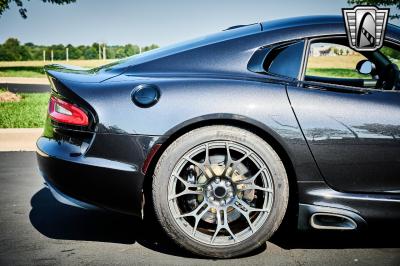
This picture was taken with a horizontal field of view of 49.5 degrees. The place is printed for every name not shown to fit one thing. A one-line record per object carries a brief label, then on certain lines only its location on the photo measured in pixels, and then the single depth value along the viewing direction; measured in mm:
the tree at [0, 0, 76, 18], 25719
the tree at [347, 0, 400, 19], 28647
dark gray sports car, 2549
